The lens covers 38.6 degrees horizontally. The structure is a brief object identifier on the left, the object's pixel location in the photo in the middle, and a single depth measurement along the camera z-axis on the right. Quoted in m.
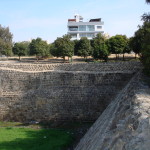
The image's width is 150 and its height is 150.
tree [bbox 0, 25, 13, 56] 41.17
